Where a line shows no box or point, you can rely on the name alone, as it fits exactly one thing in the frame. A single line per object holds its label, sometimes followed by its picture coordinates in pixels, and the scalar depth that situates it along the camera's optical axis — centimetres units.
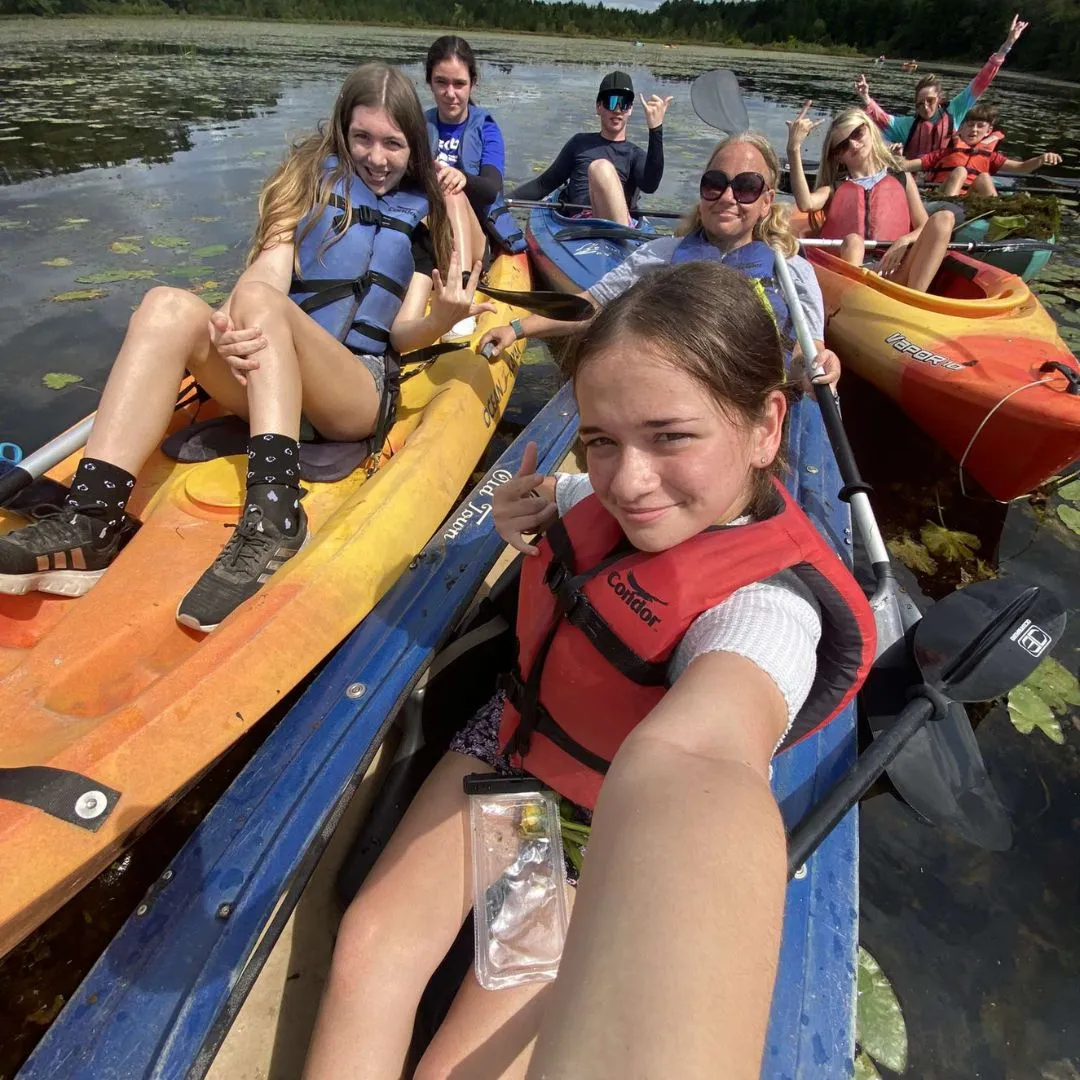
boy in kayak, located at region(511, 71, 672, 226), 507
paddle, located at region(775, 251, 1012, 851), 175
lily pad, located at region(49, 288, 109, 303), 473
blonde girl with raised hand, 430
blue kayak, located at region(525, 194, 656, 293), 437
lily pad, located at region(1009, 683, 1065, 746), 227
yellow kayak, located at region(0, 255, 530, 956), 118
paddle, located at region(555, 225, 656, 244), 473
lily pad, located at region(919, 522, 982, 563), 302
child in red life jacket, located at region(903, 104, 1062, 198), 647
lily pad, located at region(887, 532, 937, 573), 294
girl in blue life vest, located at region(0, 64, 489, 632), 178
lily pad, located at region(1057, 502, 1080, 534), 326
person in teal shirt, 678
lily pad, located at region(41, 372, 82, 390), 385
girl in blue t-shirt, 410
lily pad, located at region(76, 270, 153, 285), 502
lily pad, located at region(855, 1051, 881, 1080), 152
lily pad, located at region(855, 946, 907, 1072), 157
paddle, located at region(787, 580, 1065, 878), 151
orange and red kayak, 292
